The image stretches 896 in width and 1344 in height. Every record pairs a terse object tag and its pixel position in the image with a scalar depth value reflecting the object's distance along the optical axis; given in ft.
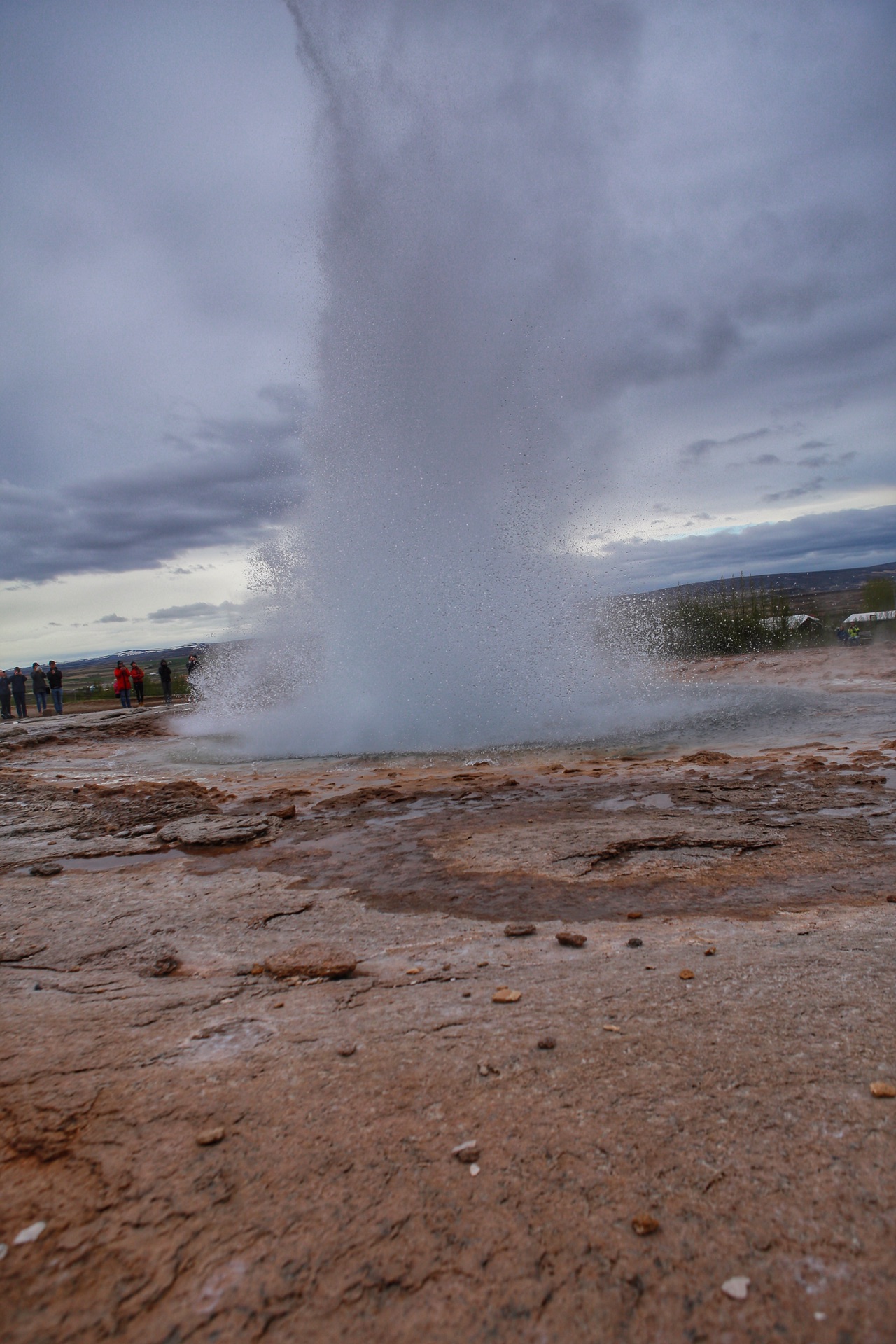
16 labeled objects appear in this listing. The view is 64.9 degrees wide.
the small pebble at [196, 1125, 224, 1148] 6.32
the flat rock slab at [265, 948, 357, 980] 10.18
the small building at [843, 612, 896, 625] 112.56
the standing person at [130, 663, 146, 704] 79.92
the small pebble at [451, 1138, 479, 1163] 5.97
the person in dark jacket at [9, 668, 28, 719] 71.10
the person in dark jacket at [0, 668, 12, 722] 70.74
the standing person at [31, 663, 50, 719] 73.92
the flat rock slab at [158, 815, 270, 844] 19.54
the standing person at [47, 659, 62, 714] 71.00
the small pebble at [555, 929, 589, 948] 10.75
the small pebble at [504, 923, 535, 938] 11.41
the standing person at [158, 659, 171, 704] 80.87
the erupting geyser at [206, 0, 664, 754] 37.17
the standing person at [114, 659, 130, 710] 75.41
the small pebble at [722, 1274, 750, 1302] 4.63
